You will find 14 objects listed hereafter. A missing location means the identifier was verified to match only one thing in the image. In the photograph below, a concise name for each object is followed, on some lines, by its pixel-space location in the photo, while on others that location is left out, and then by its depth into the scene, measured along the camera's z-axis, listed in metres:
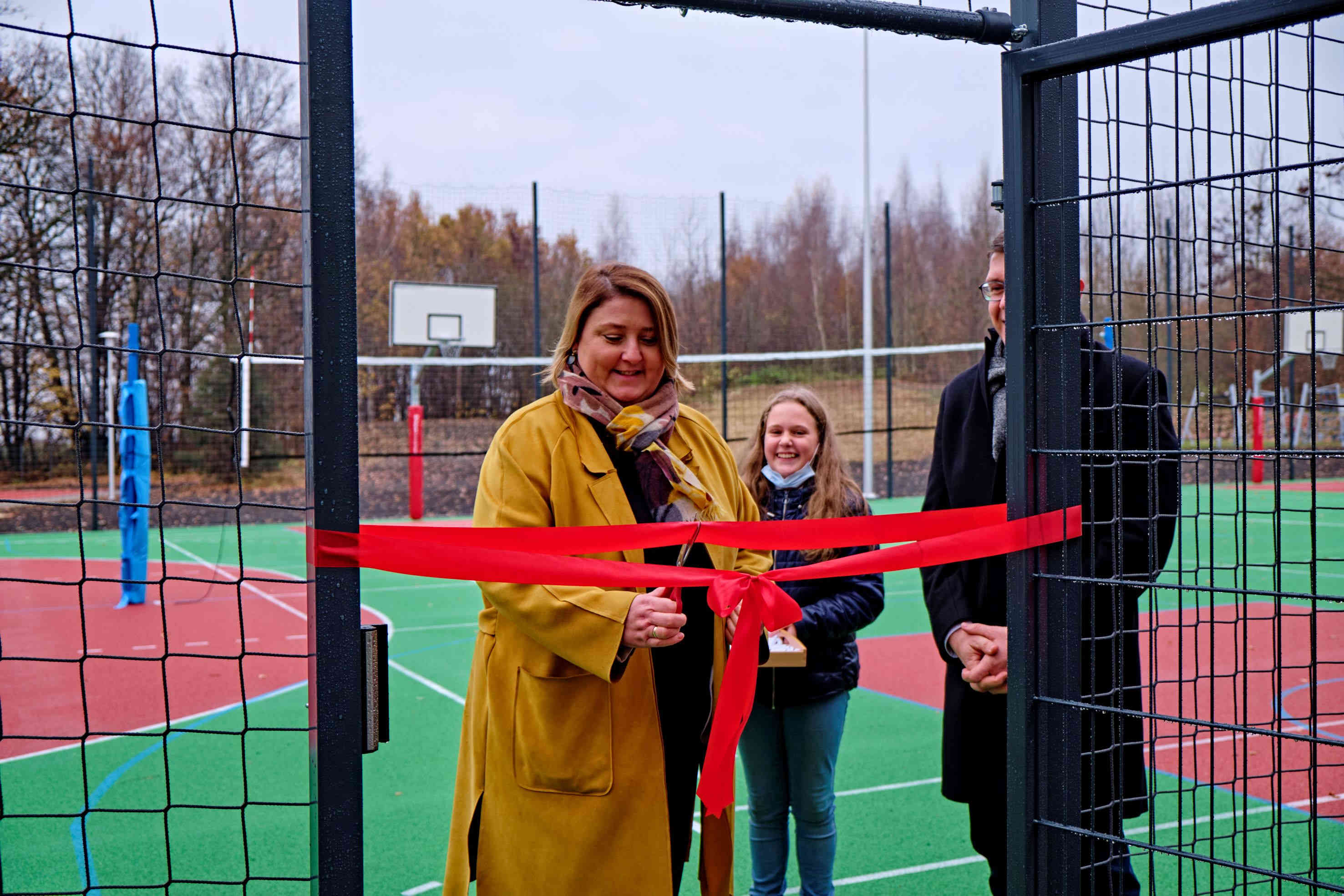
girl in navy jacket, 3.01
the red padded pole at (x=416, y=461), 14.69
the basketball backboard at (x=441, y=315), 16.23
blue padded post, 7.33
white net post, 13.73
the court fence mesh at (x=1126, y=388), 1.59
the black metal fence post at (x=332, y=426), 1.39
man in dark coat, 1.89
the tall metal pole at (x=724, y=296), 16.20
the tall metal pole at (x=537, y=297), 15.56
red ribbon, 1.76
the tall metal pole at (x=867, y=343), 15.95
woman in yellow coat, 2.02
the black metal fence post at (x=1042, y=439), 1.81
